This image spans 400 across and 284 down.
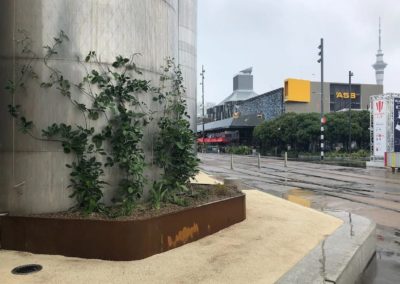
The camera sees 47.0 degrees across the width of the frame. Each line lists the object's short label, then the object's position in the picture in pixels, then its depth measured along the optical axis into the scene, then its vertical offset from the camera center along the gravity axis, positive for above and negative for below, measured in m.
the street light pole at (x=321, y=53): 38.94 +7.91
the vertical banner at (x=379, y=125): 30.98 +1.44
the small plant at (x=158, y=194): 6.95 -0.76
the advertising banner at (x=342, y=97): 79.25 +8.58
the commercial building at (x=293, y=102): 73.50 +7.62
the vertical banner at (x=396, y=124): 30.22 +1.45
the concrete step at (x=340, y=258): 5.23 -1.46
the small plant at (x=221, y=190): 8.68 -0.85
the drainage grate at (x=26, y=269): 5.33 -1.46
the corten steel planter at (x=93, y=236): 5.86 -1.19
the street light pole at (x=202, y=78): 62.11 +9.22
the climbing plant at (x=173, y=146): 7.47 -0.01
